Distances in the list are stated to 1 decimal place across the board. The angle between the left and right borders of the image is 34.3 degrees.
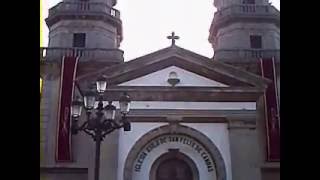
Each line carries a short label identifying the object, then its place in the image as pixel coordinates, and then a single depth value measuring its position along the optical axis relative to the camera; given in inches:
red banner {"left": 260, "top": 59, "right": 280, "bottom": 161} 723.4
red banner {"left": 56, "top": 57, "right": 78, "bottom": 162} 740.0
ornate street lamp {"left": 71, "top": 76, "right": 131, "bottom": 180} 404.8
